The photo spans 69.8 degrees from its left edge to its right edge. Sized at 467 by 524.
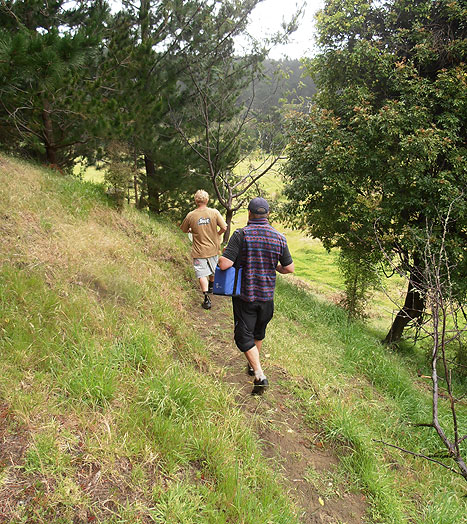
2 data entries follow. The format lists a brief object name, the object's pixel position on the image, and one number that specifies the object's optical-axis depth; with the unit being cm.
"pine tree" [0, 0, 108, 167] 412
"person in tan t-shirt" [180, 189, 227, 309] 511
